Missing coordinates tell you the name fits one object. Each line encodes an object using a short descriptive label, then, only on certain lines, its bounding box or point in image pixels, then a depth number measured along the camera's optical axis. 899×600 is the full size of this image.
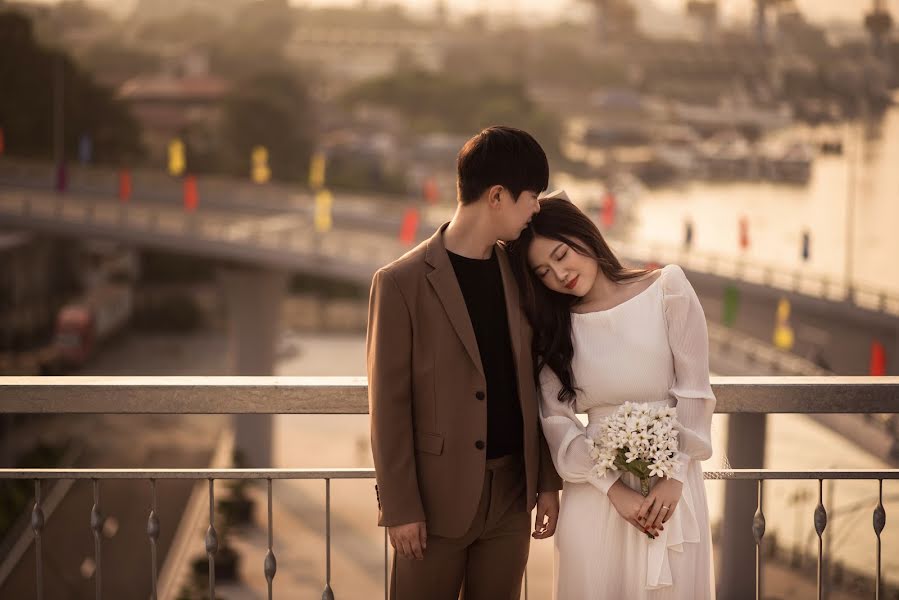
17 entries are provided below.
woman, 3.41
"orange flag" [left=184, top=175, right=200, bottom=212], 43.30
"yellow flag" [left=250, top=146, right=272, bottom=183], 48.73
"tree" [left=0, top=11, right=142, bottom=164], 58.00
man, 3.27
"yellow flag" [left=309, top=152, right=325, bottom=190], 43.19
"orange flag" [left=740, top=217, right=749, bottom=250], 39.12
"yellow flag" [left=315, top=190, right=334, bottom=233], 38.97
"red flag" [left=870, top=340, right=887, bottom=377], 26.48
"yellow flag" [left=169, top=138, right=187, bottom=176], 44.74
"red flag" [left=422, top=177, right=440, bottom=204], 47.18
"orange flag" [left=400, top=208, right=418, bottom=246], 38.19
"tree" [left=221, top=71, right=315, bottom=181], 62.03
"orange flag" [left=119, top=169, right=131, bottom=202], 43.47
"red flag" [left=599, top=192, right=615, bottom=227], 44.94
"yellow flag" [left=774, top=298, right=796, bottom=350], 31.44
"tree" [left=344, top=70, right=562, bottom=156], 72.06
